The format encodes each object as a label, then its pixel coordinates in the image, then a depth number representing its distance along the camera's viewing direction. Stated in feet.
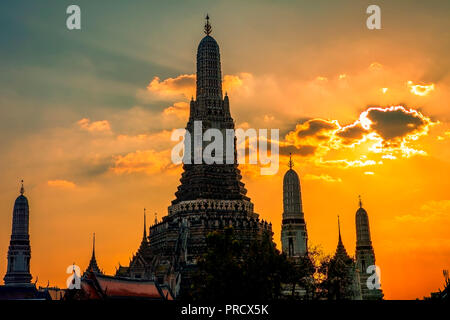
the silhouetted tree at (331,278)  236.02
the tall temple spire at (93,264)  452.71
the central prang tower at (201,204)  361.30
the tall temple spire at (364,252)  413.59
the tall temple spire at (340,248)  427.90
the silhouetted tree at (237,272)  195.21
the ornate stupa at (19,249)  395.96
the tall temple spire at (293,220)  335.10
